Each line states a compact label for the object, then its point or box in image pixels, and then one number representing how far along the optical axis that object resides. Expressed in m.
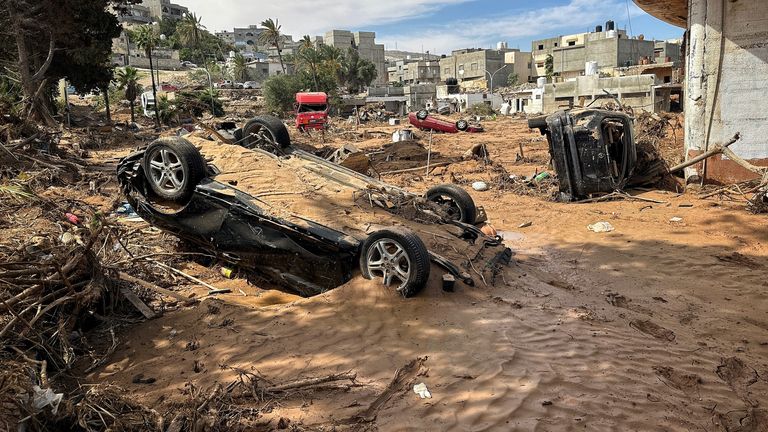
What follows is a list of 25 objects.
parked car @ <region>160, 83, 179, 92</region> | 49.25
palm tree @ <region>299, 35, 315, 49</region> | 59.50
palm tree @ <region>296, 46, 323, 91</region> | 51.35
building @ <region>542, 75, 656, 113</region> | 29.89
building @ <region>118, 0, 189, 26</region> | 111.76
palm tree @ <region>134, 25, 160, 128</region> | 39.25
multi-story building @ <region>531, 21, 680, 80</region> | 55.91
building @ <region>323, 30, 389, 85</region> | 103.56
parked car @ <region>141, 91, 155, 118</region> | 36.66
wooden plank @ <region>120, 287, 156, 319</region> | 4.75
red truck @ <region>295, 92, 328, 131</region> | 26.06
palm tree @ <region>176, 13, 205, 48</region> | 68.93
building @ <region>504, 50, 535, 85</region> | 79.81
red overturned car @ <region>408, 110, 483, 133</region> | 26.30
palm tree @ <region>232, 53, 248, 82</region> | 71.50
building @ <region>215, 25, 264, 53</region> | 139.62
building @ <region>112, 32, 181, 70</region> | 73.81
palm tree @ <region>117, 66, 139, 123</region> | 34.00
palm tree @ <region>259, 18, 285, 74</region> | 62.31
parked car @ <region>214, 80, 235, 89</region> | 60.09
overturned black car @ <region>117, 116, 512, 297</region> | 4.98
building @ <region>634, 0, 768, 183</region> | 10.23
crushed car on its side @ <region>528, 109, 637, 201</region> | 10.38
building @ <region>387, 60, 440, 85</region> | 89.24
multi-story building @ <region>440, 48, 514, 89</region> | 77.06
